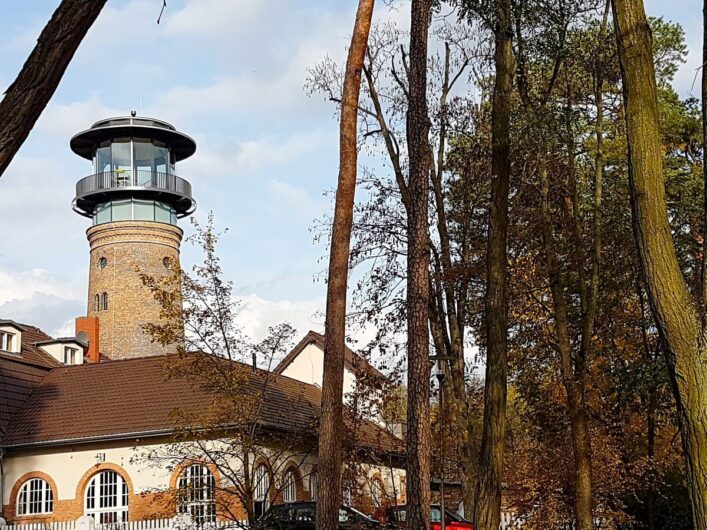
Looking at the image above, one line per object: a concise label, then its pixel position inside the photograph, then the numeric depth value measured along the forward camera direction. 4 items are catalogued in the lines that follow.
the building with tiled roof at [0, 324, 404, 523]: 28.30
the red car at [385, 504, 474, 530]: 23.67
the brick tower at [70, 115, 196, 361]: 43.44
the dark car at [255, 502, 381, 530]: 23.28
